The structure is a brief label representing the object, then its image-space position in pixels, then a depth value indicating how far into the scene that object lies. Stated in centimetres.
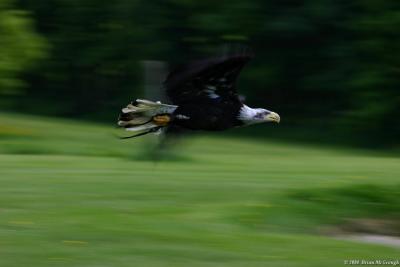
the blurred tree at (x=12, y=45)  5212
